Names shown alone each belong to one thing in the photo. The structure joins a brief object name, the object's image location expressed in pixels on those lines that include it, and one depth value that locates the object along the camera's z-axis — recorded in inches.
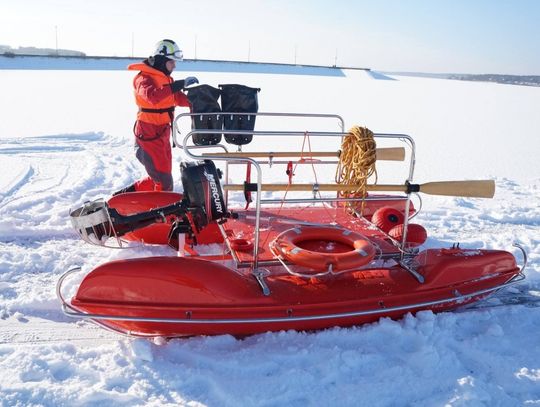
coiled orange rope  137.8
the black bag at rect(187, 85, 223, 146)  178.2
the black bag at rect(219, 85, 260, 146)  180.7
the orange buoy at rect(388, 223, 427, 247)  157.8
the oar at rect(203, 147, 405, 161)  162.5
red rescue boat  114.1
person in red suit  178.9
